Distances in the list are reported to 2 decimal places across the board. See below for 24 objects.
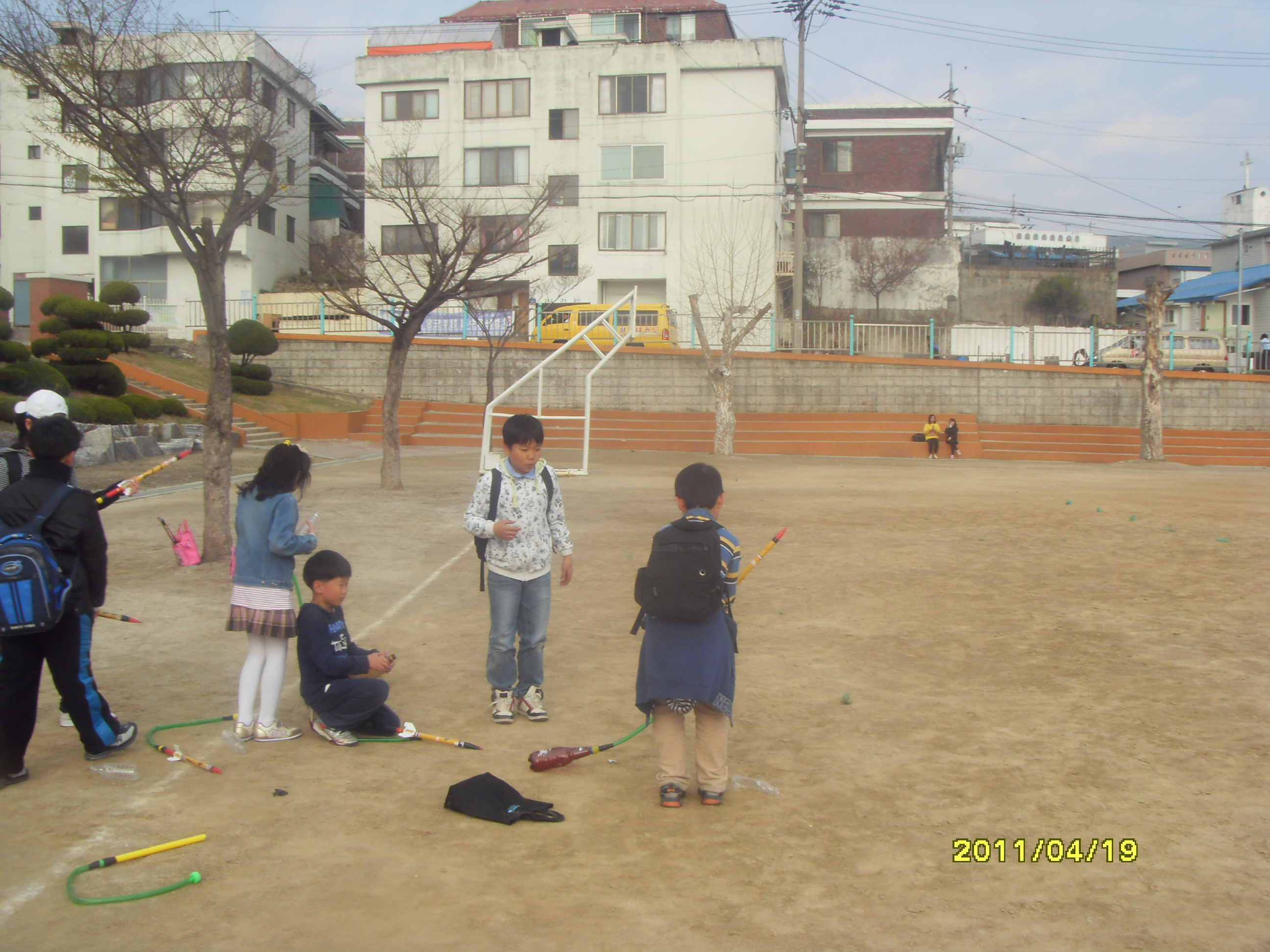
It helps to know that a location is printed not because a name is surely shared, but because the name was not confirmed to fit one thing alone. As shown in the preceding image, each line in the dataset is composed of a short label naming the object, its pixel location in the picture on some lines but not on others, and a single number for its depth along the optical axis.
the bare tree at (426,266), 14.29
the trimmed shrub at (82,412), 17.16
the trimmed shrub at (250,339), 25.19
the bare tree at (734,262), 33.69
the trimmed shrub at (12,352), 17.72
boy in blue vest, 4.17
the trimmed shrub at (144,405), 19.36
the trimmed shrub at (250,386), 24.42
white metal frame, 14.65
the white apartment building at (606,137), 36.47
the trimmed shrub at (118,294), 25.30
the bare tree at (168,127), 9.06
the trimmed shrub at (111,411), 17.88
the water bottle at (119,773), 4.38
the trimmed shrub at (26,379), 16.98
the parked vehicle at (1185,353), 29.33
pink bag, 8.62
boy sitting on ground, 4.88
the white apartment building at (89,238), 35.97
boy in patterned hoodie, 5.15
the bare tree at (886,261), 40.16
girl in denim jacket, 4.86
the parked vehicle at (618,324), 27.61
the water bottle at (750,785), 4.41
